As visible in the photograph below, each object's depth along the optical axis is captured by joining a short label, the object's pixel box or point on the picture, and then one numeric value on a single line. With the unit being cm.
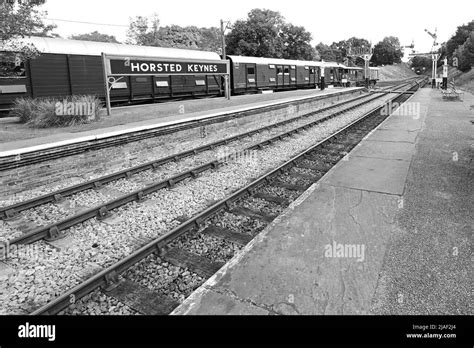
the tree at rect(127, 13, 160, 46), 6506
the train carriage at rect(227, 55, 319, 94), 2661
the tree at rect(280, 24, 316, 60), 6481
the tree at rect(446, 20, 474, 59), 7956
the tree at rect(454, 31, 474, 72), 4297
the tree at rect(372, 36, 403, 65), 13250
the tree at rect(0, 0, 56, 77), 998
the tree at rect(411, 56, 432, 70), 15775
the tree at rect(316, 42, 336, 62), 8931
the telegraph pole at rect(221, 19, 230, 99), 2225
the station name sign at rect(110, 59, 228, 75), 1460
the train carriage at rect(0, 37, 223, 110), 1448
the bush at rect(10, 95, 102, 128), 1199
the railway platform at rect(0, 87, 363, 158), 886
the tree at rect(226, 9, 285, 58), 5509
